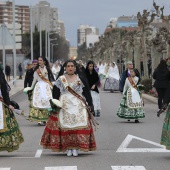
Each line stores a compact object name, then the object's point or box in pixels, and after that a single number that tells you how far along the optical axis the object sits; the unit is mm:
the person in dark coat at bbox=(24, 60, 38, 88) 18812
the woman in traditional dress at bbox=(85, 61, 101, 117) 19688
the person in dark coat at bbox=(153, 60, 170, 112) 22031
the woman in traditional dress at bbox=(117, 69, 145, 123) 18922
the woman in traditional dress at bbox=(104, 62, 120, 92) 37812
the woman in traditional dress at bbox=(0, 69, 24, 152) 11648
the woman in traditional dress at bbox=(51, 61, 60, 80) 45700
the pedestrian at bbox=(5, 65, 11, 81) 57000
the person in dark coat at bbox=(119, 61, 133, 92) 19056
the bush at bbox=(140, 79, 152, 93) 35344
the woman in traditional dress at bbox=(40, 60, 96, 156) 11781
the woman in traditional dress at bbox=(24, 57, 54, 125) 18000
